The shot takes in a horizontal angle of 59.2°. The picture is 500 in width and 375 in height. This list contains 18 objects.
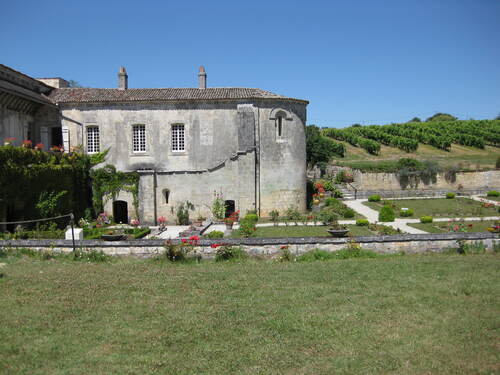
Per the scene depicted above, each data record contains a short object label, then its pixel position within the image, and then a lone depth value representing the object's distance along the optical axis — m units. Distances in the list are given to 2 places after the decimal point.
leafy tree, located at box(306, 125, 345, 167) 43.56
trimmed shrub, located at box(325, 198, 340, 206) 29.35
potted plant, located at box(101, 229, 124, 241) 14.15
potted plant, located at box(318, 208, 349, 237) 22.80
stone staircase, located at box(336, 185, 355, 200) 36.57
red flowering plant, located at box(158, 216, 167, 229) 23.78
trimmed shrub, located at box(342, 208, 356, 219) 25.88
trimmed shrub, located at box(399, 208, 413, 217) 26.16
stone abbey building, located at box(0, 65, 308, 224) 26.19
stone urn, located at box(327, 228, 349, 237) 15.71
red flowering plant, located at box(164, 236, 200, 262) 12.97
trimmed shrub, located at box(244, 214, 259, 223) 24.87
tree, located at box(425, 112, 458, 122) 93.28
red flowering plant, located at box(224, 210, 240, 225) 22.19
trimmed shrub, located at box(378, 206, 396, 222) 23.81
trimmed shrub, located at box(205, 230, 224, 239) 18.77
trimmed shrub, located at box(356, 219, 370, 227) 22.58
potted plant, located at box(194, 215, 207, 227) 24.78
